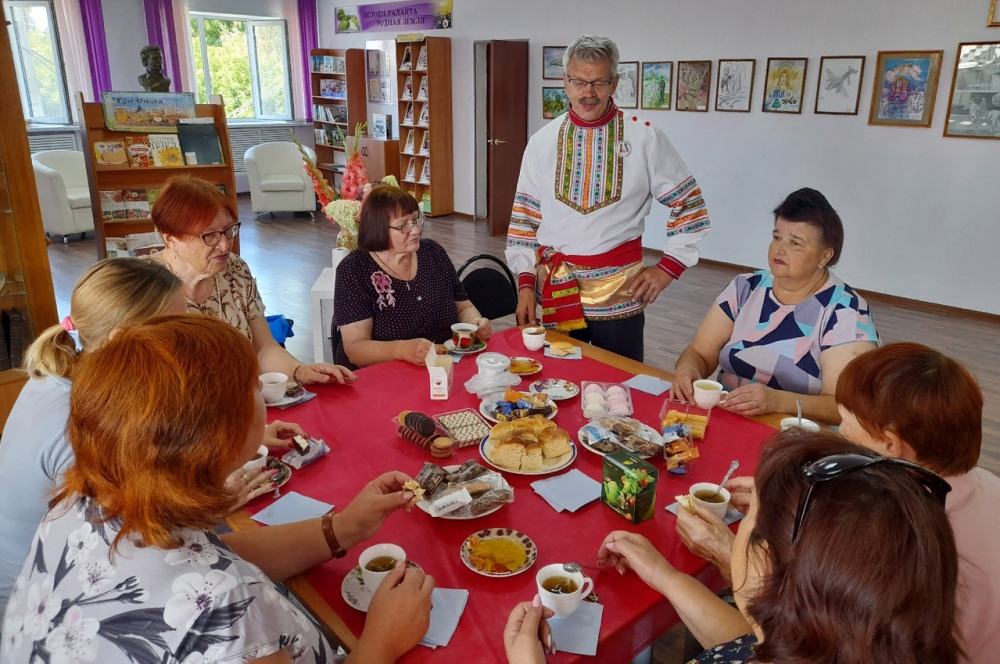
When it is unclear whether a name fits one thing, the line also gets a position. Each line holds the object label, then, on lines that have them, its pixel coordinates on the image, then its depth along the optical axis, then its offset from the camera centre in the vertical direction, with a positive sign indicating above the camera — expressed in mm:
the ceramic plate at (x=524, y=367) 2170 -747
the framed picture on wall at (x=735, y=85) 6219 +350
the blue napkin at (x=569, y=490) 1478 -786
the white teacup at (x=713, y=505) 1399 -753
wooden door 7719 +25
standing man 2654 -351
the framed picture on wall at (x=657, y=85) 6797 +389
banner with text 8914 +1432
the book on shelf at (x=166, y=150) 5195 -198
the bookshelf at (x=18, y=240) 3020 -519
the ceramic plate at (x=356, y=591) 1206 -811
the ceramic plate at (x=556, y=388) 1997 -759
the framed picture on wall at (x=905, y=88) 5223 +281
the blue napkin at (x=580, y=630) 1111 -814
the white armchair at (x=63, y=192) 7152 -711
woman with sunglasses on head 761 -483
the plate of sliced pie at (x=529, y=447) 1607 -749
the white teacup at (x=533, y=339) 2363 -715
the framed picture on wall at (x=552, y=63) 7656 +674
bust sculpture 5562 +425
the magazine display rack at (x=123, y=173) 4961 -368
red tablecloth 1179 -799
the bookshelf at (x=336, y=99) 9914 +362
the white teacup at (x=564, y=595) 1124 -761
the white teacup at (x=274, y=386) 1928 -715
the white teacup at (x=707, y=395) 1864 -713
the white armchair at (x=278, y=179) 8969 -710
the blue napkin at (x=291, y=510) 1450 -802
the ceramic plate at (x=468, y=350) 2352 -749
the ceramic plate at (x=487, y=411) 1861 -764
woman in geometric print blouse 2018 -596
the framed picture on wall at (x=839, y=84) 5570 +325
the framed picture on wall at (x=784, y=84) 5891 +341
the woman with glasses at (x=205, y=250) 2189 -400
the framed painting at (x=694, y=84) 6500 +377
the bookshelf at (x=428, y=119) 8812 +64
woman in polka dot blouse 2475 -586
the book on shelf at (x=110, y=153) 5000 -212
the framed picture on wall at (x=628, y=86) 7070 +387
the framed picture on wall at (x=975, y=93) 4945 +227
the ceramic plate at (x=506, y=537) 1279 -785
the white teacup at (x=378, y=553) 1243 -762
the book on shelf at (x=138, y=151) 5125 -201
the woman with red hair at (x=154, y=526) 871 -530
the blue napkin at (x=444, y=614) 1123 -808
